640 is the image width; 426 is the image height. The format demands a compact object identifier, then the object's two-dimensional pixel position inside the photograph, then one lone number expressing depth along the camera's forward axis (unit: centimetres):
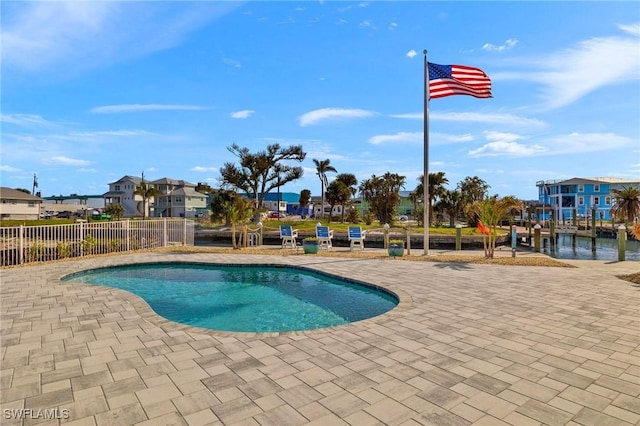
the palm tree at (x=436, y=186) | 3909
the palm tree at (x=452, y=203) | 3816
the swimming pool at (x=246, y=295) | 660
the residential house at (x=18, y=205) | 4259
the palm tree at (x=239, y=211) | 1609
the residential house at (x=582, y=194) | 5475
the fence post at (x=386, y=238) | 1750
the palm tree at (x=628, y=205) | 2688
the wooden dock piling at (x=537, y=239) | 1705
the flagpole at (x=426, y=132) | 1331
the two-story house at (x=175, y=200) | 6088
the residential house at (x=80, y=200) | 8356
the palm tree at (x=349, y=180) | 4645
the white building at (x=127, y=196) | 6150
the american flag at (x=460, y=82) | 1272
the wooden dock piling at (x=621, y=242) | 1311
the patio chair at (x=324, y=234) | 1618
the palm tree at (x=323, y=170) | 4750
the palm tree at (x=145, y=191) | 5334
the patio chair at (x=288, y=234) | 1685
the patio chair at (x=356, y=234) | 1608
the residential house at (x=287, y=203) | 7518
